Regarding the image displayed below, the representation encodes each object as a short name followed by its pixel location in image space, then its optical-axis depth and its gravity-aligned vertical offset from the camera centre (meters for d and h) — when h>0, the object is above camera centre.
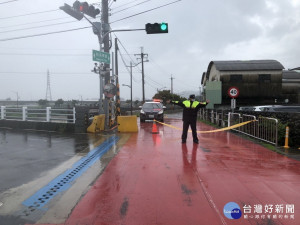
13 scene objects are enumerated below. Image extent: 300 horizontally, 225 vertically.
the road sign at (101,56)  12.90 +2.42
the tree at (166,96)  62.81 +2.10
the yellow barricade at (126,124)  14.10 -1.04
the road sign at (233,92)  14.15 +0.66
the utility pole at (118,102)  15.77 +0.16
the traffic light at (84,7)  12.55 +4.71
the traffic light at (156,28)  12.54 +3.64
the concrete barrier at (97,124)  13.49 -1.03
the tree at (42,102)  53.62 +0.58
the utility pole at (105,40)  14.40 +3.62
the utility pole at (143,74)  45.03 +5.13
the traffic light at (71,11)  11.91 +4.29
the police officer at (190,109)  9.72 -0.17
